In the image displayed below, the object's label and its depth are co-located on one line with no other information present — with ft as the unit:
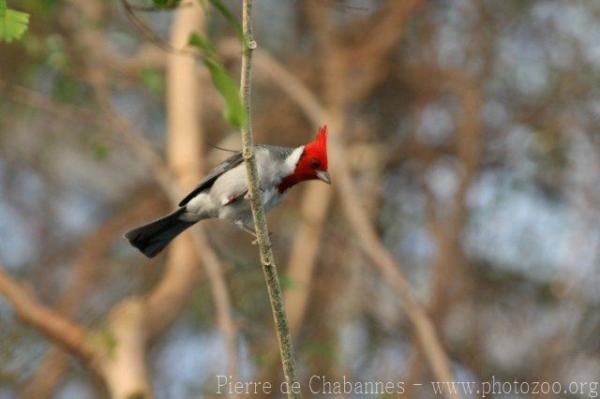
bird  20.43
